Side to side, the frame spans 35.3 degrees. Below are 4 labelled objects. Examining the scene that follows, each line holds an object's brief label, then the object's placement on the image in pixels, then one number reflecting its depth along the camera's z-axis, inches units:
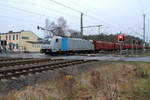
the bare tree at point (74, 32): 3700.8
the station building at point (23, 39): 3129.9
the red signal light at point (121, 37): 1338.6
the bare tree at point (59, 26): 3665.4
